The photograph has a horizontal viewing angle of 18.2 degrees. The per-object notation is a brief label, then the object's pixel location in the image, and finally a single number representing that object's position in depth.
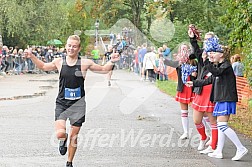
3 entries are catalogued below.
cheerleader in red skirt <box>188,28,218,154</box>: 12.88
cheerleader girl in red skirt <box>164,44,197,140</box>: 14.00
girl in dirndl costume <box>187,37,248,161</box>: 12.12
